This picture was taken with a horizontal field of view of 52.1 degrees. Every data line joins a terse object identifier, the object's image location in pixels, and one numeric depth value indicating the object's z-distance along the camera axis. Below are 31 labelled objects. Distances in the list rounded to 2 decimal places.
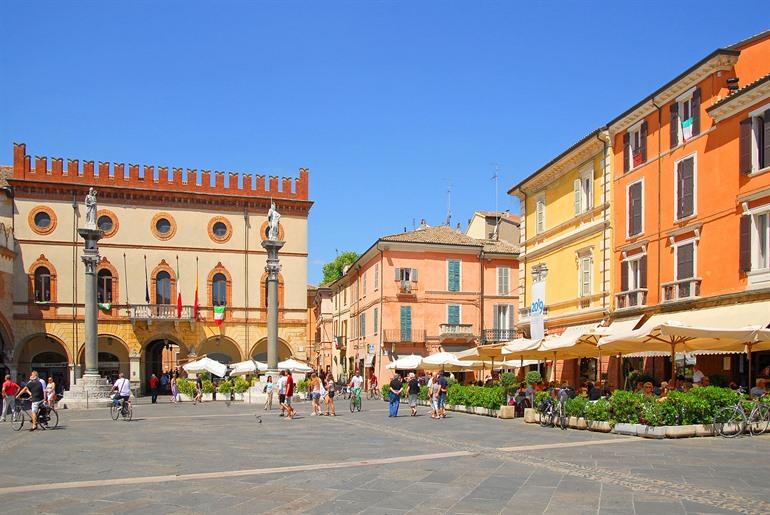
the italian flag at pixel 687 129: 25.83
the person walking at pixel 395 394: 26.66
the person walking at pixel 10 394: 24.64
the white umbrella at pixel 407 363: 36.66
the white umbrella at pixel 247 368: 40.47
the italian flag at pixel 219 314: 48.38
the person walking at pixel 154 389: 39.06
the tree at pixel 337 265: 82.19
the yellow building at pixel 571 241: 30.94
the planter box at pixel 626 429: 18.52
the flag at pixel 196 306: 47.81
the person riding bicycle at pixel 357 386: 31.38
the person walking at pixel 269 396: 31.17
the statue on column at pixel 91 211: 34.78
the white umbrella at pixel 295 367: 40.09
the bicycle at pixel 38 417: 23.09
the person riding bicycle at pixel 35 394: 22.45
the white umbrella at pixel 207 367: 39.41
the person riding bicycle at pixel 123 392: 26.23
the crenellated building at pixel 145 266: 46.44
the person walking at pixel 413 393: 27.67
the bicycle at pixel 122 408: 26.20
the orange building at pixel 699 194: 22.59
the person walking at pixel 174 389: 38.50
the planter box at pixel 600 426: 19.56
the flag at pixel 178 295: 47.75
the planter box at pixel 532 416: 23.02
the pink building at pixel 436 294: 49.06
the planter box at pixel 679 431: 17.66
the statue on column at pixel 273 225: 38.28
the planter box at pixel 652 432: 17.67
